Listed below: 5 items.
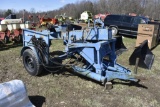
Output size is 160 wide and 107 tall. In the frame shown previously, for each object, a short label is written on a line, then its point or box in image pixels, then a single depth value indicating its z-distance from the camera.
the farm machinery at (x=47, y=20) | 13.93
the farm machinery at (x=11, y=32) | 7.07
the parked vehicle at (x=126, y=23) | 9.80
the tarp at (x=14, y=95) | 2.45
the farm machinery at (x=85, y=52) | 3.47
